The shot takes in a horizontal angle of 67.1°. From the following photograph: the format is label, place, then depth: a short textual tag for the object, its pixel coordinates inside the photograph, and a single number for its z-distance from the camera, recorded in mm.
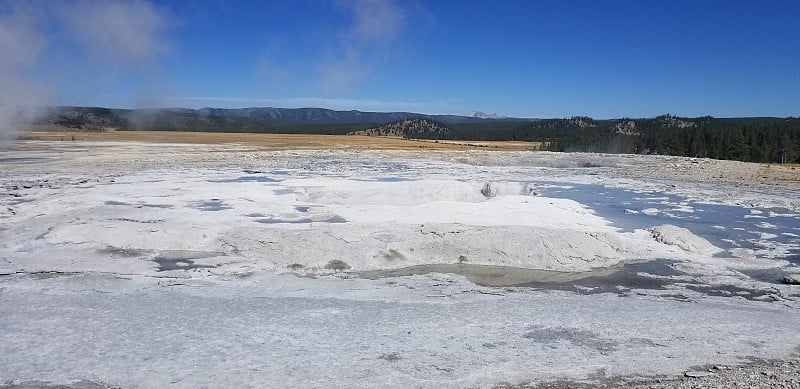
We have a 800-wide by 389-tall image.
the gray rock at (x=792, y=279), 7375
